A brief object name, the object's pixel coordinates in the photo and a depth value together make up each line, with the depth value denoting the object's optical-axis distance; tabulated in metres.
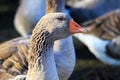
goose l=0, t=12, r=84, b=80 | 3.28
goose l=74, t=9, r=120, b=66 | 6.39
